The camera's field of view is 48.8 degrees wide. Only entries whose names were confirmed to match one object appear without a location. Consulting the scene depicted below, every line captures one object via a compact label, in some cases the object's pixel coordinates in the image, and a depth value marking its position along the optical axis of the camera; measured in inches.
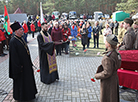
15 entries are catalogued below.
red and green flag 270.8
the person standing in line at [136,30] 208.3
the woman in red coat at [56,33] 374.5
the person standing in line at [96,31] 469.9
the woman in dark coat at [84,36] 437.2
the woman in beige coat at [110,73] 125.1
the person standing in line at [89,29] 471.4
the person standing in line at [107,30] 399.7
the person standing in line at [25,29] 558.6
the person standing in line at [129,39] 197.6
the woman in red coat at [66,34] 414.0
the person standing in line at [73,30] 511.1
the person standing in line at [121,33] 340.4
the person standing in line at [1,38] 393.7
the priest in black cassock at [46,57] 216.5
